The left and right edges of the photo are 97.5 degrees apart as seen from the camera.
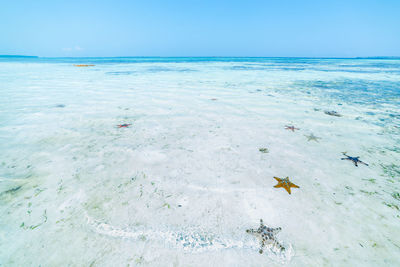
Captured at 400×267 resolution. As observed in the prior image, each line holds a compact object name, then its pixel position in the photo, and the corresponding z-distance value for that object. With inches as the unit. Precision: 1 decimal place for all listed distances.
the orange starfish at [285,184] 106.7
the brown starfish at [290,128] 185.0
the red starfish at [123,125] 188.9
